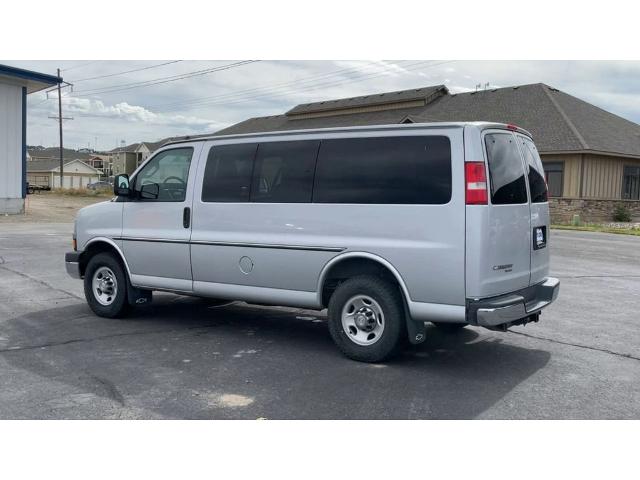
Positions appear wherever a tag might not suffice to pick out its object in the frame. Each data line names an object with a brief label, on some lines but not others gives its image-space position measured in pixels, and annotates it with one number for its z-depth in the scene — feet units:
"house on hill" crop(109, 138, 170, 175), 314.22
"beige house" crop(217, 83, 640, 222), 100.27
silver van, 18.12
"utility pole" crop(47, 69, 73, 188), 210.69
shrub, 103.81
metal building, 86.33
